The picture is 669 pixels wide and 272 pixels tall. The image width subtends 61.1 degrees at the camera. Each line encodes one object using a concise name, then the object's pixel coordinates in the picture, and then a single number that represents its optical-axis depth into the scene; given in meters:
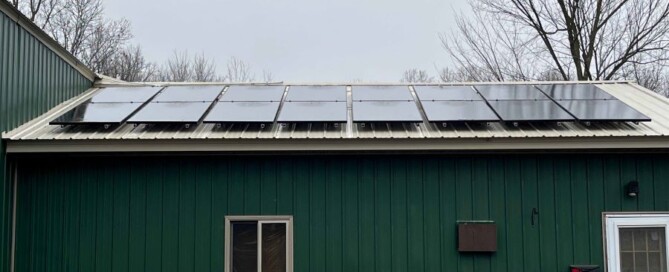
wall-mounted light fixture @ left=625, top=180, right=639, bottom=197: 5.80
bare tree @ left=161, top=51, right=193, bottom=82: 27.41
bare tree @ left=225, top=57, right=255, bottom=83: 27.38
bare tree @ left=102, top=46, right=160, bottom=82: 24.47
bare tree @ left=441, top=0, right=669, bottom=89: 17.28
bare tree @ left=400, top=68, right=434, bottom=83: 29.27
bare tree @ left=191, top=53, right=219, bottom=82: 27.36
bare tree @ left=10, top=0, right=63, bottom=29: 21.03
